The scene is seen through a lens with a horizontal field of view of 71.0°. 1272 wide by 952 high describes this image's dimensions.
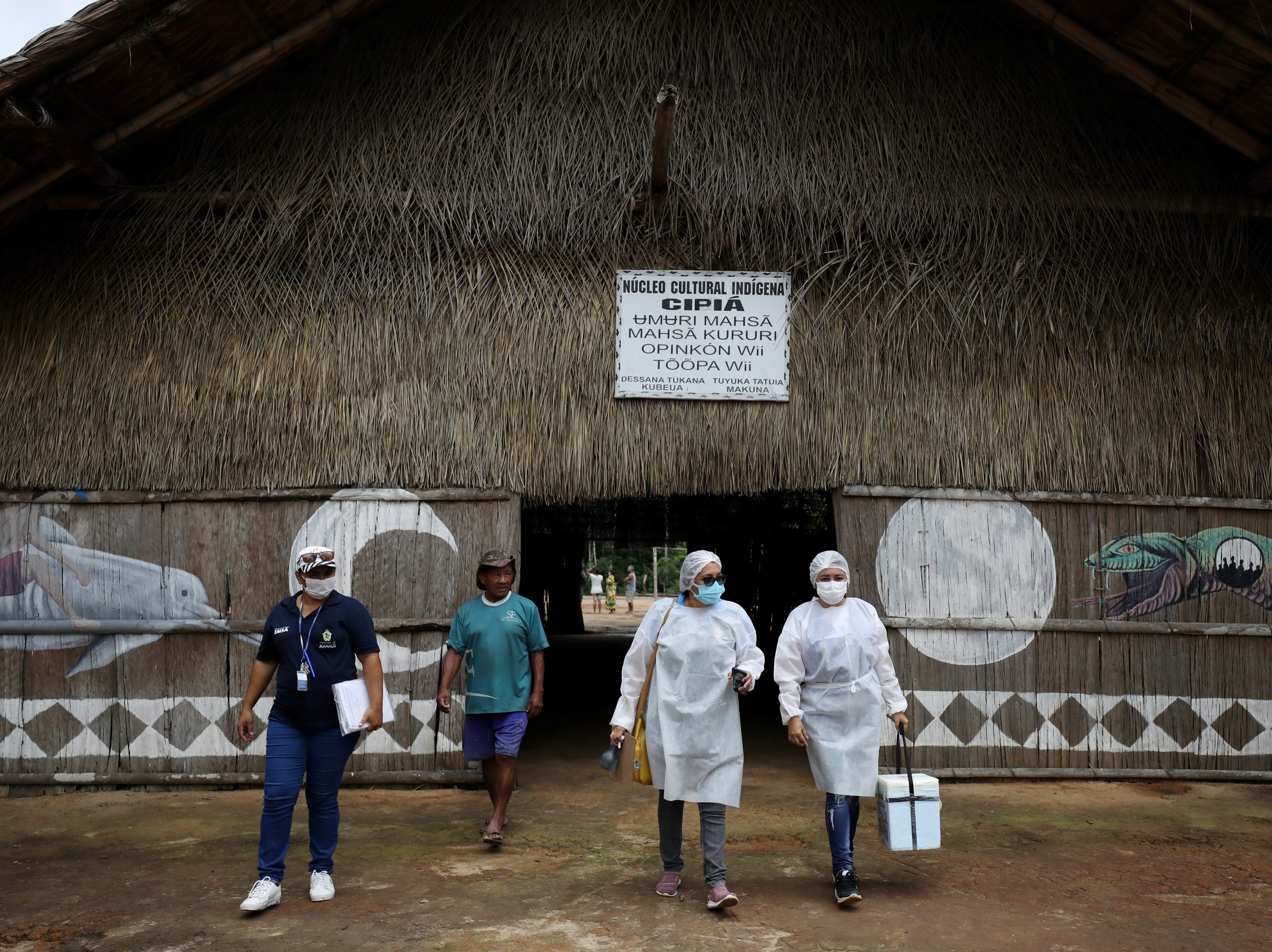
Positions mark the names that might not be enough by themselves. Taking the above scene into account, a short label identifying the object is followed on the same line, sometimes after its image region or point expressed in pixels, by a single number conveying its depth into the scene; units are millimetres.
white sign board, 5641
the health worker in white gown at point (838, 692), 3701
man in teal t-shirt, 4469
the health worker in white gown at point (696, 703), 3656
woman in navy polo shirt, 3619
